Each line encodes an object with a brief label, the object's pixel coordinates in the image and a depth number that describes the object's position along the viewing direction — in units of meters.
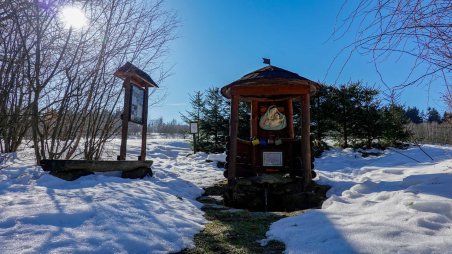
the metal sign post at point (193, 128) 14.05
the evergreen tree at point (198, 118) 15.08
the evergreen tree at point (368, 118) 13.27
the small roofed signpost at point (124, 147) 5.72
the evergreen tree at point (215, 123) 14.79
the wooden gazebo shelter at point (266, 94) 6.41
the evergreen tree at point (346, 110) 13.64
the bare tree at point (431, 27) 1.54
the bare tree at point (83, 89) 6.37
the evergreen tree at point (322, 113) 13.86
